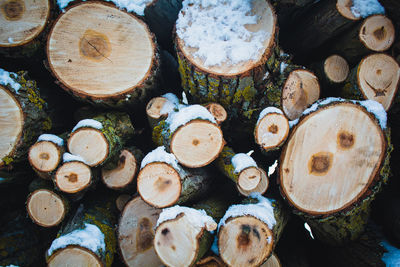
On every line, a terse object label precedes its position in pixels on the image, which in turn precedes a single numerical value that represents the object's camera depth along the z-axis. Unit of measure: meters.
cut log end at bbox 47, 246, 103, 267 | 1.26
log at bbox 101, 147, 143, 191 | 1.67
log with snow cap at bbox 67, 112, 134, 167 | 1.44
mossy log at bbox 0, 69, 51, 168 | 1.46
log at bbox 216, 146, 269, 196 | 1.35
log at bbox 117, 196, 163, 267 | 1.61
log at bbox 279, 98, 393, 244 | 1.28
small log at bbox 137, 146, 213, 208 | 1.33
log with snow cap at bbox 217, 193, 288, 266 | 1.17
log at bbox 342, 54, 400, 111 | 1.50
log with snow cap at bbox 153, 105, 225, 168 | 1.31
